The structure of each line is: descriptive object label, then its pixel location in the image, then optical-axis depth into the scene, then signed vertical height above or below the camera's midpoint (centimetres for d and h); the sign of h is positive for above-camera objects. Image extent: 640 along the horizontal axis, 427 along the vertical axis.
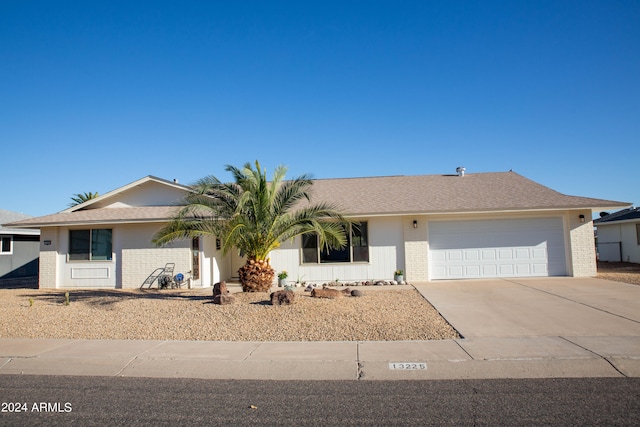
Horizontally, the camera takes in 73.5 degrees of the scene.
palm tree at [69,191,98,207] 3597 +434
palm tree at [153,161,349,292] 1234 +78
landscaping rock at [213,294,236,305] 1147 -146
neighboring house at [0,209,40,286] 2284 -9
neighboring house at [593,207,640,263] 2295 -11
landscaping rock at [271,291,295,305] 1092 -139
